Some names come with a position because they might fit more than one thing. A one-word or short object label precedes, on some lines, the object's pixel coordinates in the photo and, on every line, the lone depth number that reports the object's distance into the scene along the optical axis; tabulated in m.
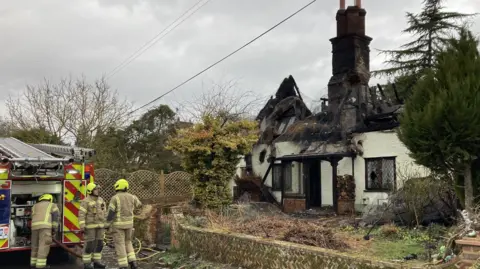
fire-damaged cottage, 16.27
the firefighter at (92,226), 8.77
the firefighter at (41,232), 8.47
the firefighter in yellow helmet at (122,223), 8.45
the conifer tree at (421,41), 28.02
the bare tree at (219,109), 27.51
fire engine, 8.78
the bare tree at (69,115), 24.53
